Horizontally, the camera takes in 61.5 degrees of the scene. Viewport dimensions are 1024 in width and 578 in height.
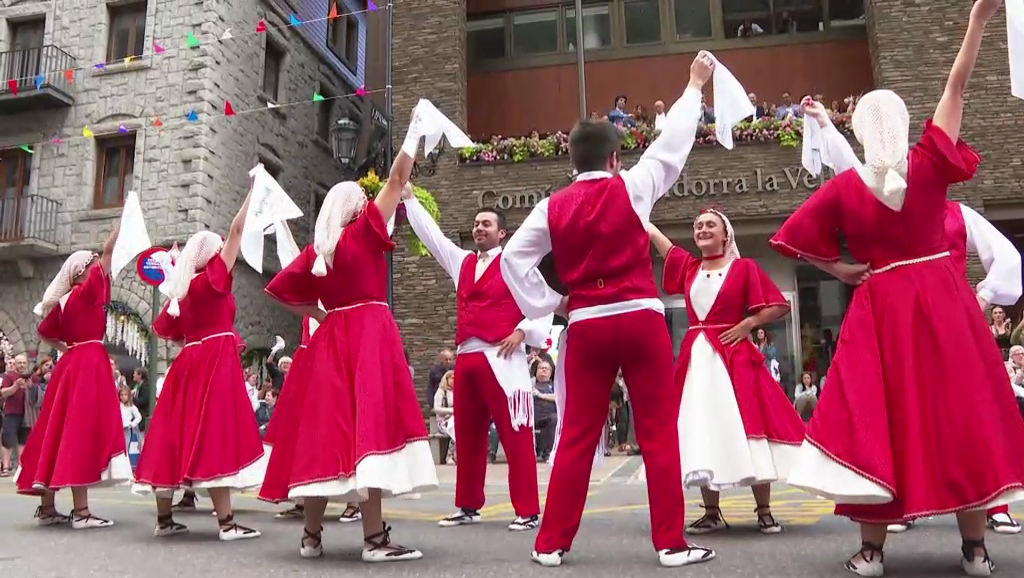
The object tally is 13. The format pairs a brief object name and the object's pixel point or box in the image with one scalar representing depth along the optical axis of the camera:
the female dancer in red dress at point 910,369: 3.31
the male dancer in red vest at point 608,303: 3.85
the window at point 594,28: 18.73
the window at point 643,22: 18.50
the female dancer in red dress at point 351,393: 4.12
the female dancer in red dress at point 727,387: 4.85
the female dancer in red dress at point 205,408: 5.13
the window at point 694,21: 18.34
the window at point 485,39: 19.12
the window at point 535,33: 18.97
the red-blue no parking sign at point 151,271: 12.77
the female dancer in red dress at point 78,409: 5.93
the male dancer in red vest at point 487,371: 5.57
